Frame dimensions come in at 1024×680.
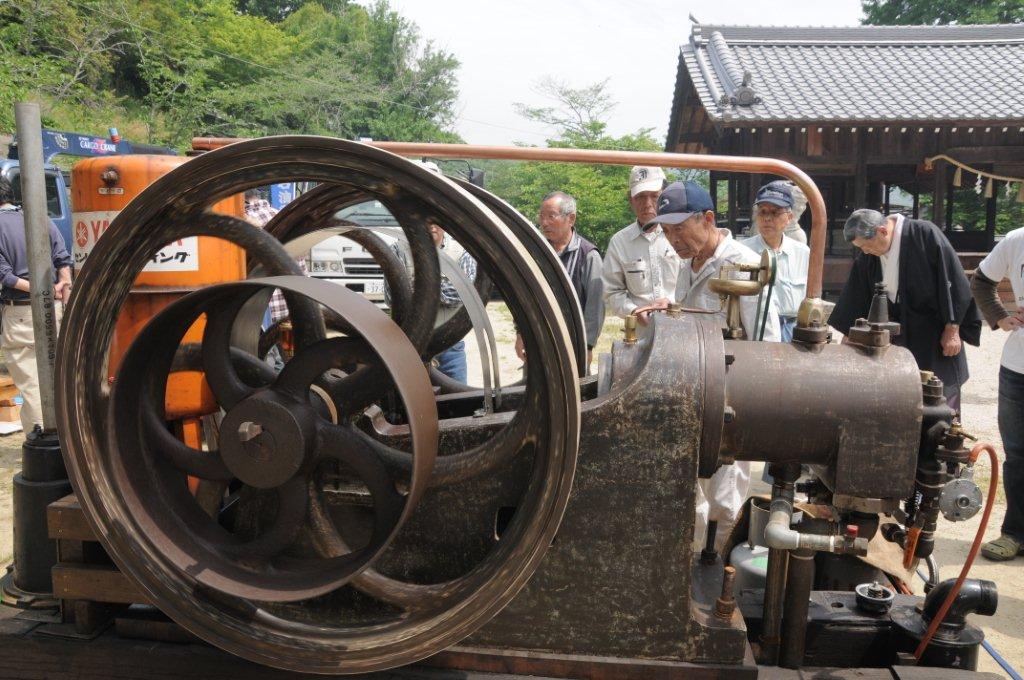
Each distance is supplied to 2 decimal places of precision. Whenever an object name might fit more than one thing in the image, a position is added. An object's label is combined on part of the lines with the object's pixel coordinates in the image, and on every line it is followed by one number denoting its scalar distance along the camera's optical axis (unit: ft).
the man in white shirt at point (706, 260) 10.43
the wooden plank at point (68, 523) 5.76
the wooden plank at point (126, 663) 5.50
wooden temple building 41.01
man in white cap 13.64
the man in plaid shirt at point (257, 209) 17.39
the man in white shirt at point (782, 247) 12.78
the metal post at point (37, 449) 5.90
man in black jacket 12.51
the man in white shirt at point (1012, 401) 11.69
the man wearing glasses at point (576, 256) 13.61
